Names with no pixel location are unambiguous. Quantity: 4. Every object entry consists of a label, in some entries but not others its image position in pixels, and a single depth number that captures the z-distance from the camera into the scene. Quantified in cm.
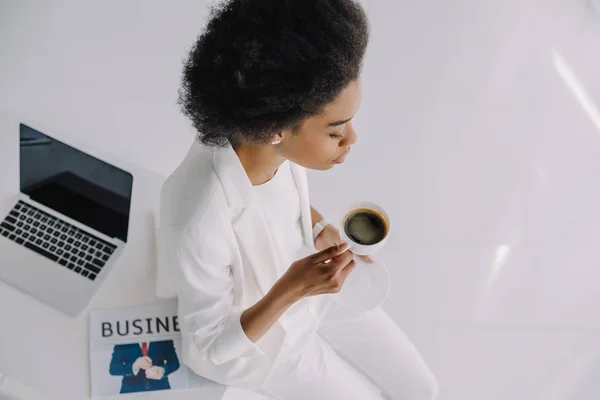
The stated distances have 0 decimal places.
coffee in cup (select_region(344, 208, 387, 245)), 120
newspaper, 139
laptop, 143
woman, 94
